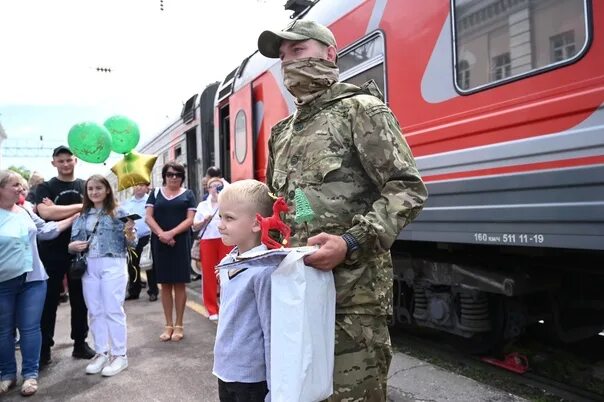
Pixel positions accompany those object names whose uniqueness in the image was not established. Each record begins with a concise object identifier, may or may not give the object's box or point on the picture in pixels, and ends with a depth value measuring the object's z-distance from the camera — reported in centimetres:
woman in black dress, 482
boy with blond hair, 177
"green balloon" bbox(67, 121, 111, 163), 494
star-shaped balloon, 583
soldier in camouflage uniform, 164
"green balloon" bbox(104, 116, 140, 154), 579
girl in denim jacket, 397
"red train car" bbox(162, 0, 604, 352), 251
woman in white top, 544
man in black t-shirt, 418
